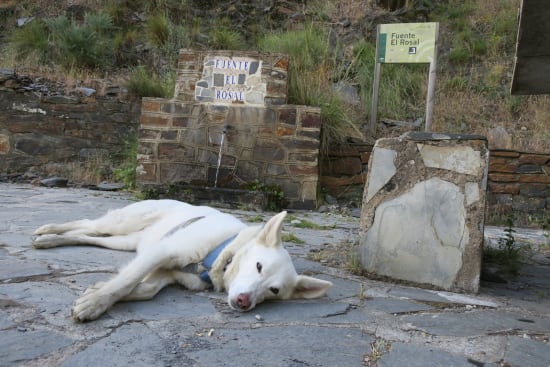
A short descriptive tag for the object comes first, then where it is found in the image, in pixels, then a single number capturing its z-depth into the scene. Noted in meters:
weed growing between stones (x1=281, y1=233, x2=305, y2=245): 4.26
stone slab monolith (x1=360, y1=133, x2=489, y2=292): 3.03
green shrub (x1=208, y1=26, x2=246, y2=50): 10.53
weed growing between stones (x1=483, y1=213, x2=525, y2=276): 3.72
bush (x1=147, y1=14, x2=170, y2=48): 11.12
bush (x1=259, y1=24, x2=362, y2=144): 7.39
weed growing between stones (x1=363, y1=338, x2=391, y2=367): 1.80
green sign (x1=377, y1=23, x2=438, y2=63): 7.80
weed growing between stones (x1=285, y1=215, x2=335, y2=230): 5.30
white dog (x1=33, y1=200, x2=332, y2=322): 2.19
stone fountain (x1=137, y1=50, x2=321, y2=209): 6.89
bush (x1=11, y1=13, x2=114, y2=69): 10.30
